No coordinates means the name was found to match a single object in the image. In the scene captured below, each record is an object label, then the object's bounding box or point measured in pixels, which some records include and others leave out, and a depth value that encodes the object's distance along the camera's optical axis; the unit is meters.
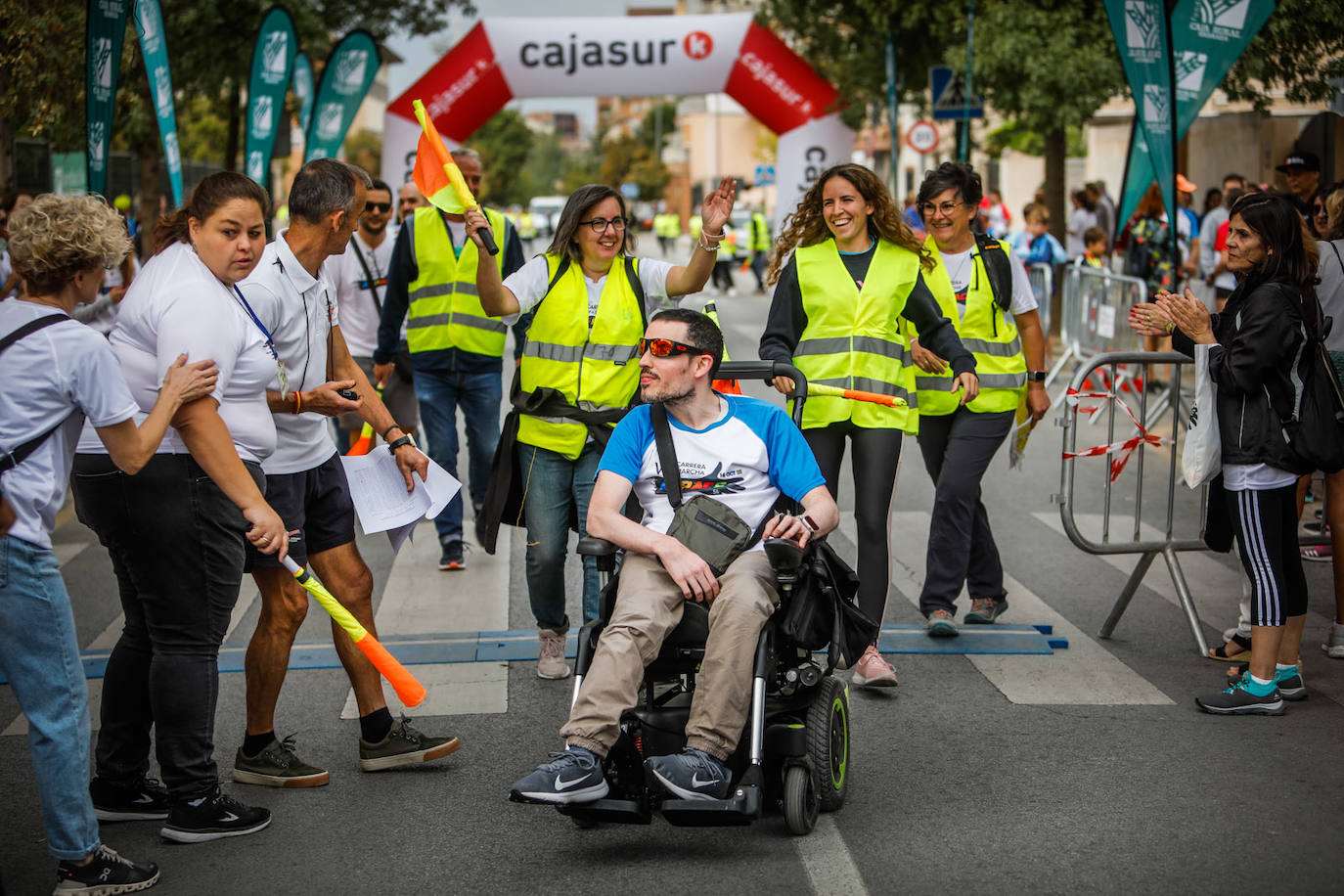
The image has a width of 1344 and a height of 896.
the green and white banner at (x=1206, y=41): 10.39
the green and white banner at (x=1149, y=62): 10.66
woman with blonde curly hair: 3.91
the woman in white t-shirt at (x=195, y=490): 4.40
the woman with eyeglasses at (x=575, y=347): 6.07
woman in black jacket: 5.78
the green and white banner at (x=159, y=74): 10.98
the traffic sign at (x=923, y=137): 23.25
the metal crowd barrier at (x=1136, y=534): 6.87
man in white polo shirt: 4.99
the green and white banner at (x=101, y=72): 9.95
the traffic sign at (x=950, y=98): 19.59
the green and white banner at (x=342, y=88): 17.15
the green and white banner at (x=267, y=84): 14.88
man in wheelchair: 4.33
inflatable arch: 19.95
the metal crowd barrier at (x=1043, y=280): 17.38
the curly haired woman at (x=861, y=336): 6.22
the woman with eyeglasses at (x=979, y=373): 6.93
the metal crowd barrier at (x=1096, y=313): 14.50
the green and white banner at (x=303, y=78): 21.91
